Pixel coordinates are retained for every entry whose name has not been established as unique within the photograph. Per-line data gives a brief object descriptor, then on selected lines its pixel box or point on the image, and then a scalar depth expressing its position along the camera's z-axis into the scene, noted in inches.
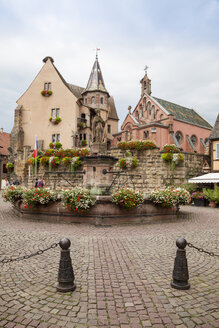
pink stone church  1238.9
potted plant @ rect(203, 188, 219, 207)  636.3
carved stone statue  474.9
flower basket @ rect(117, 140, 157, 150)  842.2
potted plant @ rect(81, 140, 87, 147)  1208.5
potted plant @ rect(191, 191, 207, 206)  679.7
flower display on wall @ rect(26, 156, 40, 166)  1003.3
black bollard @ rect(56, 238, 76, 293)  136.3
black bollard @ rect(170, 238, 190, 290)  140.3
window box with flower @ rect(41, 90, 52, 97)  1294.3
